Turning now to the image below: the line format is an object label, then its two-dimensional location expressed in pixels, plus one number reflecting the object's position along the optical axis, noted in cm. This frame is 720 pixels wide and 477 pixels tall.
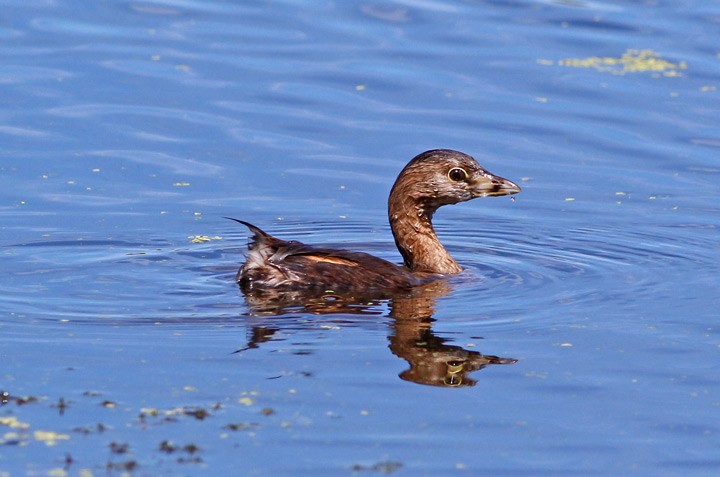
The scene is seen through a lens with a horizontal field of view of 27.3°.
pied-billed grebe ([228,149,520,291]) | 1054
